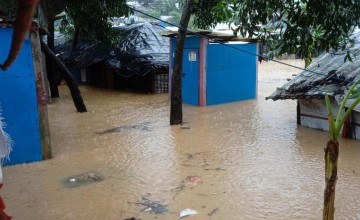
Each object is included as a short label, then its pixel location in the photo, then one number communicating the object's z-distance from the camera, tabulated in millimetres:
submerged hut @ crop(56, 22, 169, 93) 13945
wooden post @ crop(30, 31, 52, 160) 6223
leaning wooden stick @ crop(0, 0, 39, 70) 1010
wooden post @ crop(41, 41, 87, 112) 10333
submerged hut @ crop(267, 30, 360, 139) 7367
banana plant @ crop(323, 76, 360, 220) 2840
